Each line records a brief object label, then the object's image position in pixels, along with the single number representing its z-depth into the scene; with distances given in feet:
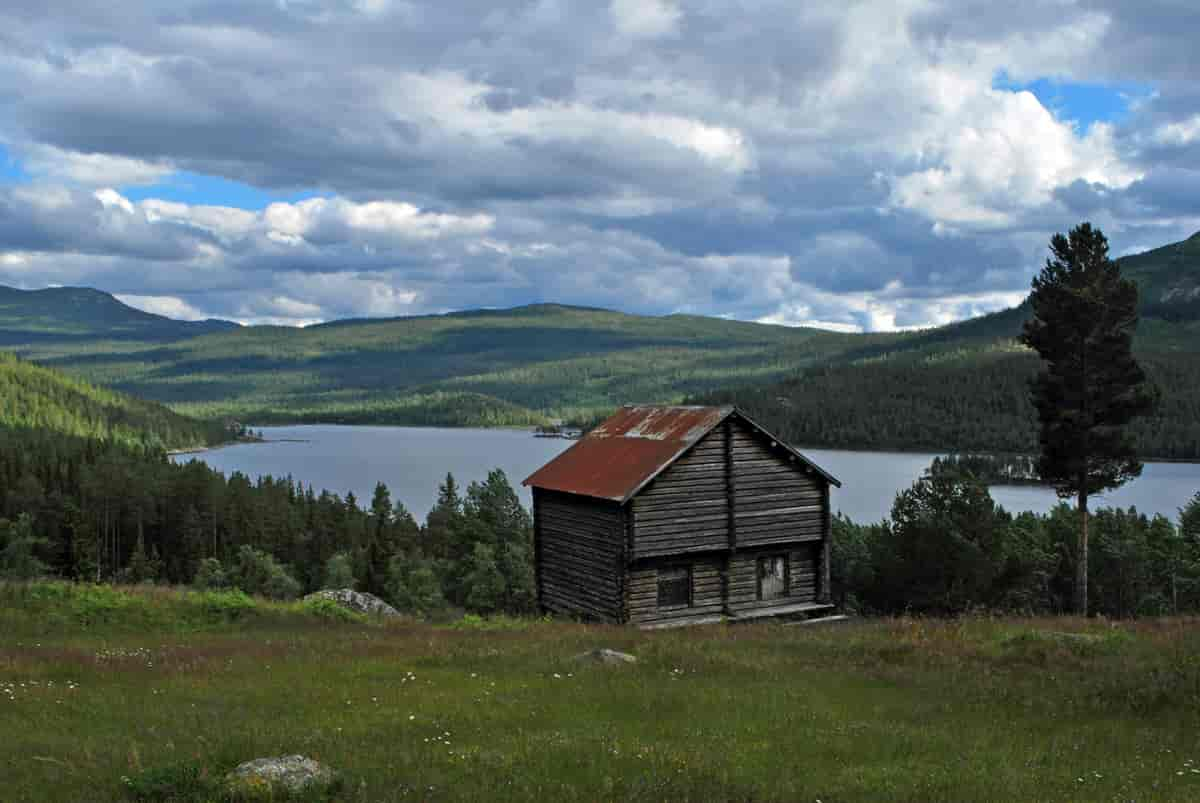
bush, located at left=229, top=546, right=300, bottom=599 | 260.62
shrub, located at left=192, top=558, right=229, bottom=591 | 263.90
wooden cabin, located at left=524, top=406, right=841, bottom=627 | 117.91
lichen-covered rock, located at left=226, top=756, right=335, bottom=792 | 32.78
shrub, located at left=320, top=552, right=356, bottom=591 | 267.59
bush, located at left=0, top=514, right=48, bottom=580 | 235.20
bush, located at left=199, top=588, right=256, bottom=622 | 91.30
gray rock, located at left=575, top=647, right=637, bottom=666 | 63.10
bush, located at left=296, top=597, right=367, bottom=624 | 96.07
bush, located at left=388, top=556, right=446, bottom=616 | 234.17
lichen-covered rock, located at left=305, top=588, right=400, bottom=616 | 122.37
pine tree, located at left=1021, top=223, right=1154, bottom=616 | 136.98
